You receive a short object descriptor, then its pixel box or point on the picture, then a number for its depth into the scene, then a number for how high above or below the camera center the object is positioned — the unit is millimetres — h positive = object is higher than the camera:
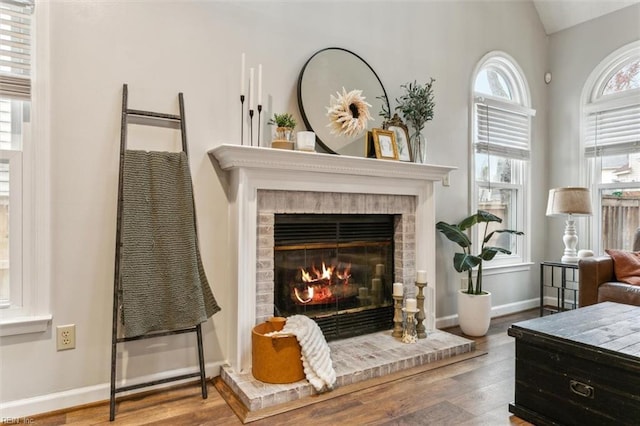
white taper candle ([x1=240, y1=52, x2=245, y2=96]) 2488 +872
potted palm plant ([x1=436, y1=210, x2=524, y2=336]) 3244 -553
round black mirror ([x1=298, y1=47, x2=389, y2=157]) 2771 +921
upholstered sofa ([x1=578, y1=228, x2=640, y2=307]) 3080 -512
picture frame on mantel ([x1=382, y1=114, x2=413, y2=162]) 3064 +622
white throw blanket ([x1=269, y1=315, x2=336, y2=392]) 2223 -807
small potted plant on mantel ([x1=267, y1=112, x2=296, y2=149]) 2496 +523
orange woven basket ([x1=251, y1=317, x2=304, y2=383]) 2211 -804
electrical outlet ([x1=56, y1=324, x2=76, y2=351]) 2068 -647
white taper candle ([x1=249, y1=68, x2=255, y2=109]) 2522 +769
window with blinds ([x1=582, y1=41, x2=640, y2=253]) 3895 +735
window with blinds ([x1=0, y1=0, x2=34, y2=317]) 1994 +312
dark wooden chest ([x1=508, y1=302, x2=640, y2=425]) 1658 -684
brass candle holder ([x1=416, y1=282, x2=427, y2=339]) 3000 -730
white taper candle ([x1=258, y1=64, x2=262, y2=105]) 2455 +794
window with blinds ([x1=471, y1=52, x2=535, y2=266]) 3879 +720
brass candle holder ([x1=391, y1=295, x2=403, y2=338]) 2963 -760
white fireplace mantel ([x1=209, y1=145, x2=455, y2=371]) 2365 +207
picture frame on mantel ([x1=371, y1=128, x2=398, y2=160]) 2889 +522
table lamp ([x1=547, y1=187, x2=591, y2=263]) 3605 +101
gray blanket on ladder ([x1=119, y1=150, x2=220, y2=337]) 2084 -189
